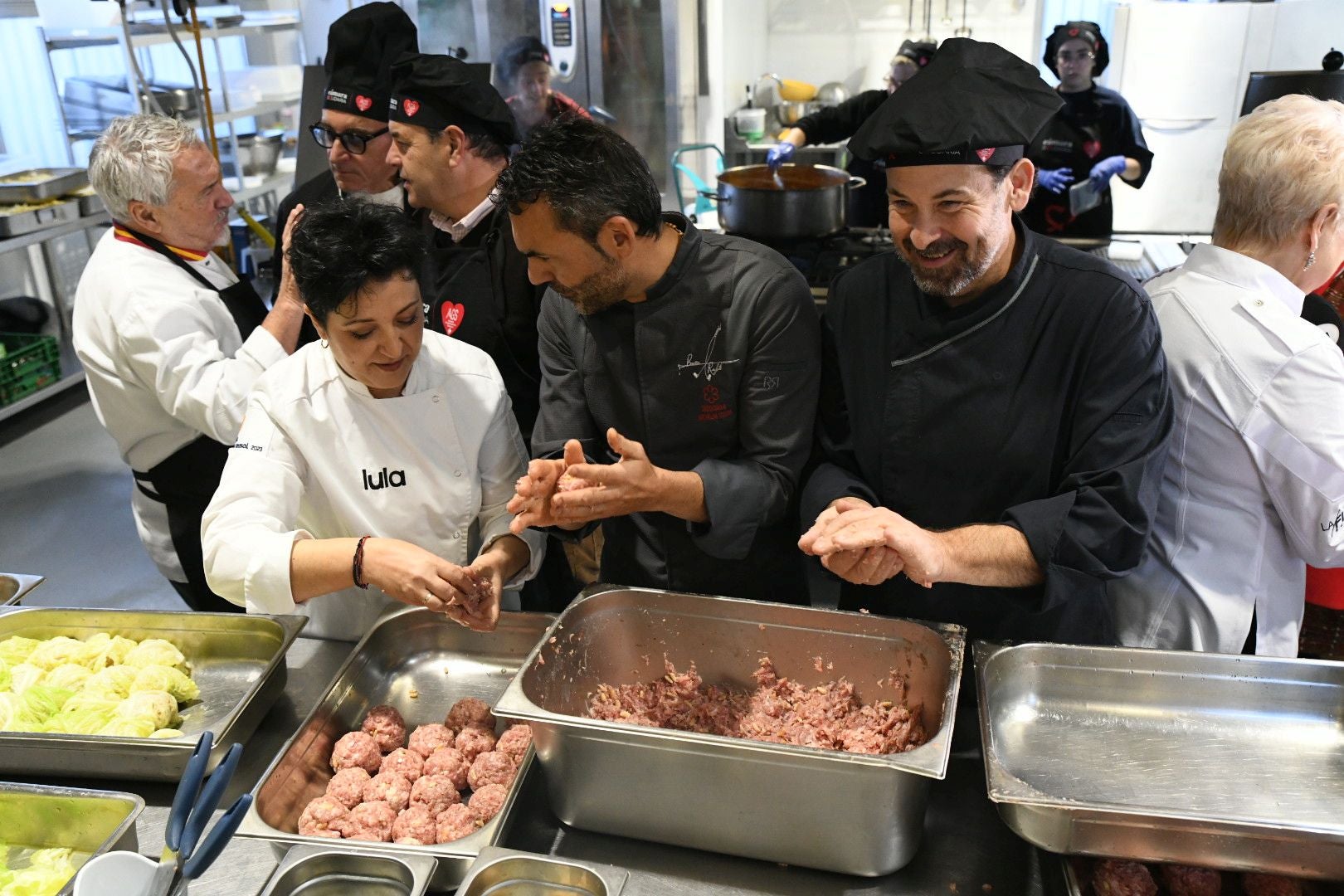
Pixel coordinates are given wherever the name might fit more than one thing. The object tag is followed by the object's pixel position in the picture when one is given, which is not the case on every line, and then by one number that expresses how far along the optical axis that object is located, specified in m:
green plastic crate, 5.52
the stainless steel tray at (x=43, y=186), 5.40
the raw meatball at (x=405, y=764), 1.60
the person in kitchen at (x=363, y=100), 2.69
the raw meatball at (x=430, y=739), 1.68
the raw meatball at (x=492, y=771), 1.58
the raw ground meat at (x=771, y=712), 1.59
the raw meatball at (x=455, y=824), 1.48
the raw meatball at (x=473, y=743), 1.67
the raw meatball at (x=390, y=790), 1.54
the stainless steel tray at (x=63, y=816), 1.45
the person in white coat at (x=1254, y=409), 1.67
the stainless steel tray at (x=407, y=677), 1.59
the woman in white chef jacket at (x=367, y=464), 1.78
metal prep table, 1.38
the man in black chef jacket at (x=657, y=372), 1.76
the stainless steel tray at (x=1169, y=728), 1.48
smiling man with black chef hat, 1.60
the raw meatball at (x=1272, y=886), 1.32
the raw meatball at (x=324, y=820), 1.46
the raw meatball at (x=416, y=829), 1.47
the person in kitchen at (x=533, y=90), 4.69
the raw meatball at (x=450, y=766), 1.61
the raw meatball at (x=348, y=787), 1.52
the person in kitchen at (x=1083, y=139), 4.48
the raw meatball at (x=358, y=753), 1.61
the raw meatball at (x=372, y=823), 1.47
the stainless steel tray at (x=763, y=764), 1.33
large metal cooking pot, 3.21
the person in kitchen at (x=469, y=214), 2.35
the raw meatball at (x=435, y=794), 1.54
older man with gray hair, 2.46
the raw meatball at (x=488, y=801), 1.51
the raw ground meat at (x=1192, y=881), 1.34
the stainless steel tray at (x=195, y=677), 1.58
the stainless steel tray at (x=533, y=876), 1.30
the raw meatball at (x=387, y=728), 1.68
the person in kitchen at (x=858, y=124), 4.80
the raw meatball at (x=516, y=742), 1.62
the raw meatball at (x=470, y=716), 1.73
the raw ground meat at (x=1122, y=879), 1.31
